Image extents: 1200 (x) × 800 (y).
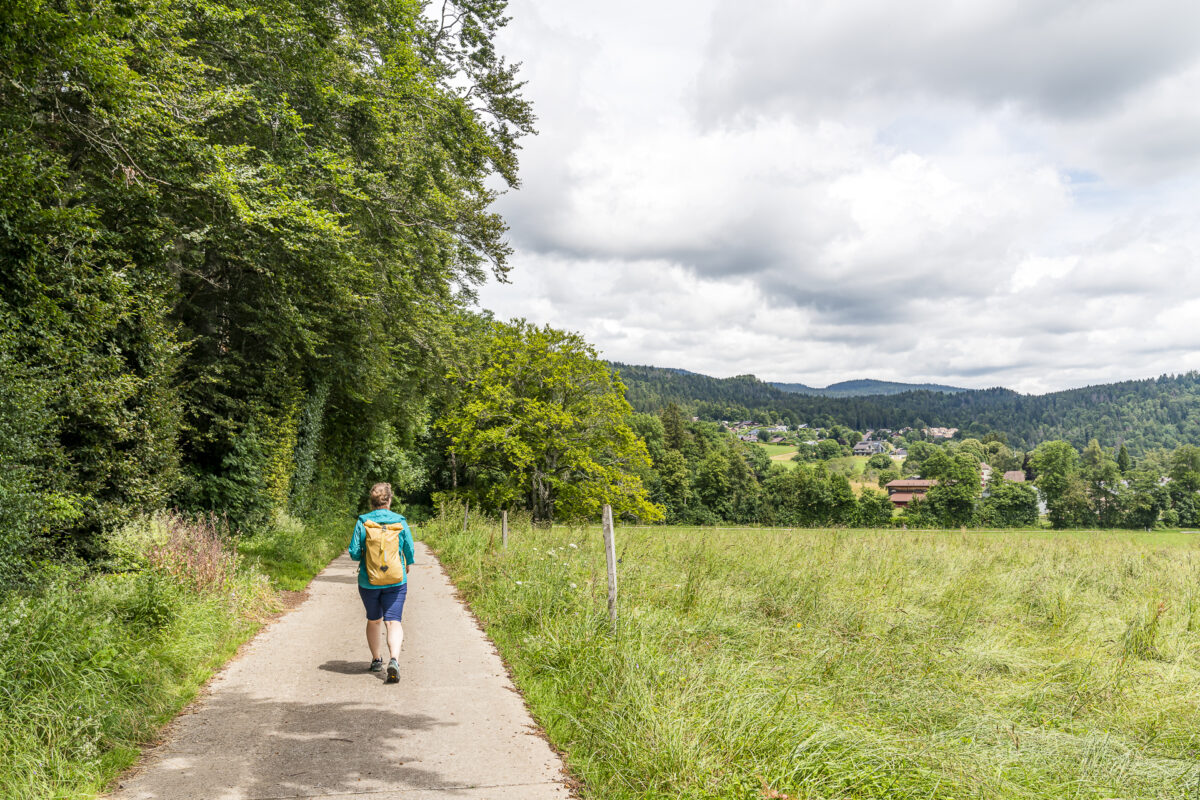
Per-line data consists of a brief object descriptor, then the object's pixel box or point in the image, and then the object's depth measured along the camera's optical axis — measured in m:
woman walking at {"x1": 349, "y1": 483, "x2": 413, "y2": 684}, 6.10
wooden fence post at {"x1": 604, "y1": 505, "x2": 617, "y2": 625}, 6.18
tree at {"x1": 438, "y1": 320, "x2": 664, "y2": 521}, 28.78
